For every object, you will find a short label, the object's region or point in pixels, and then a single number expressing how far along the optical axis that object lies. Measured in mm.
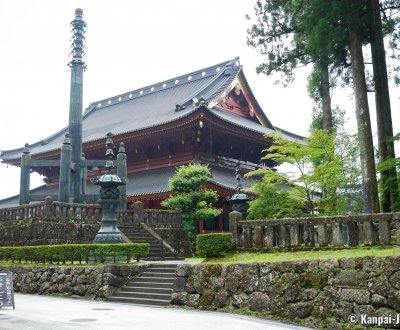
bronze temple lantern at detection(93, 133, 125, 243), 15865
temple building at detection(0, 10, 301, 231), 26125
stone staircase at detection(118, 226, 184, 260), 19172
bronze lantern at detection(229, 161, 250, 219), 16031
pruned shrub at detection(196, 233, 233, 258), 12453
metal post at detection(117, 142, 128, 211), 22383
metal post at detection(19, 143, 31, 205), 23156
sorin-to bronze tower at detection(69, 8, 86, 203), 23406
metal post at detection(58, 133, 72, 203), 21375
